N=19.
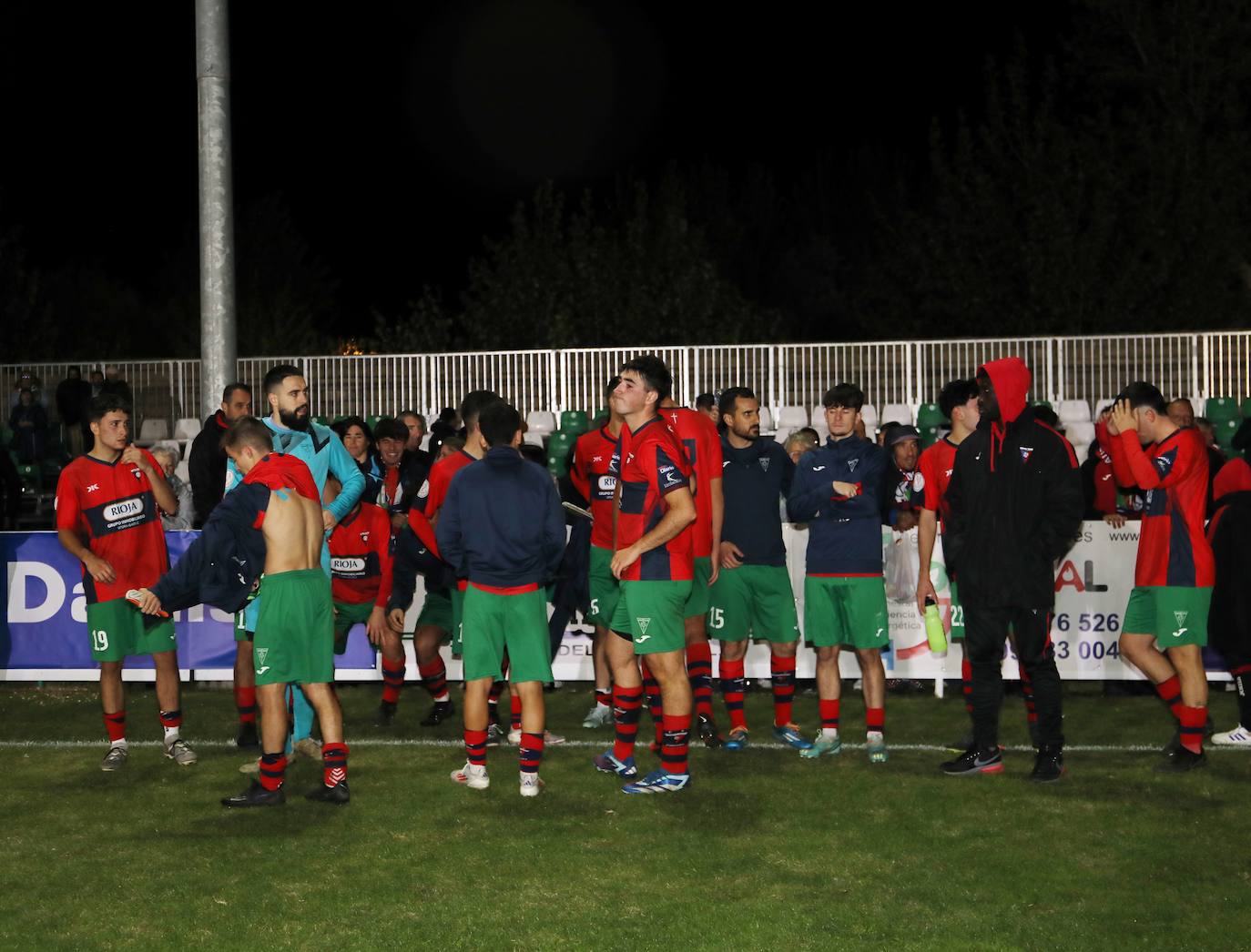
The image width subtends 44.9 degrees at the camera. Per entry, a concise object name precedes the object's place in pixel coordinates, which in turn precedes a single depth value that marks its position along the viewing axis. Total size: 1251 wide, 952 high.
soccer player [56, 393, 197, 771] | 9.04
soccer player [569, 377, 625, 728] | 9.47
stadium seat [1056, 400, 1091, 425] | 19.33
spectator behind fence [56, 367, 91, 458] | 20.89
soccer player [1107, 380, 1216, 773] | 8.53
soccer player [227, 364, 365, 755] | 8.40
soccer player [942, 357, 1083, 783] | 7.97
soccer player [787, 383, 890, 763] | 8.89
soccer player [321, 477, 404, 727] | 10.20
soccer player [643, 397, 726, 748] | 8.54
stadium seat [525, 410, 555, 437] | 20.38
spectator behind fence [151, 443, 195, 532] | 12.49
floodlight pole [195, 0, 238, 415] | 12.16
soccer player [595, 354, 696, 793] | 7.85
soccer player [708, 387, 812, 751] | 9.29
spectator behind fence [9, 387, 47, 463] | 20.69
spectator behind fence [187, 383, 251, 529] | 11.29
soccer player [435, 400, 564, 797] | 7.91
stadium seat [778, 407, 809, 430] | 19.98
